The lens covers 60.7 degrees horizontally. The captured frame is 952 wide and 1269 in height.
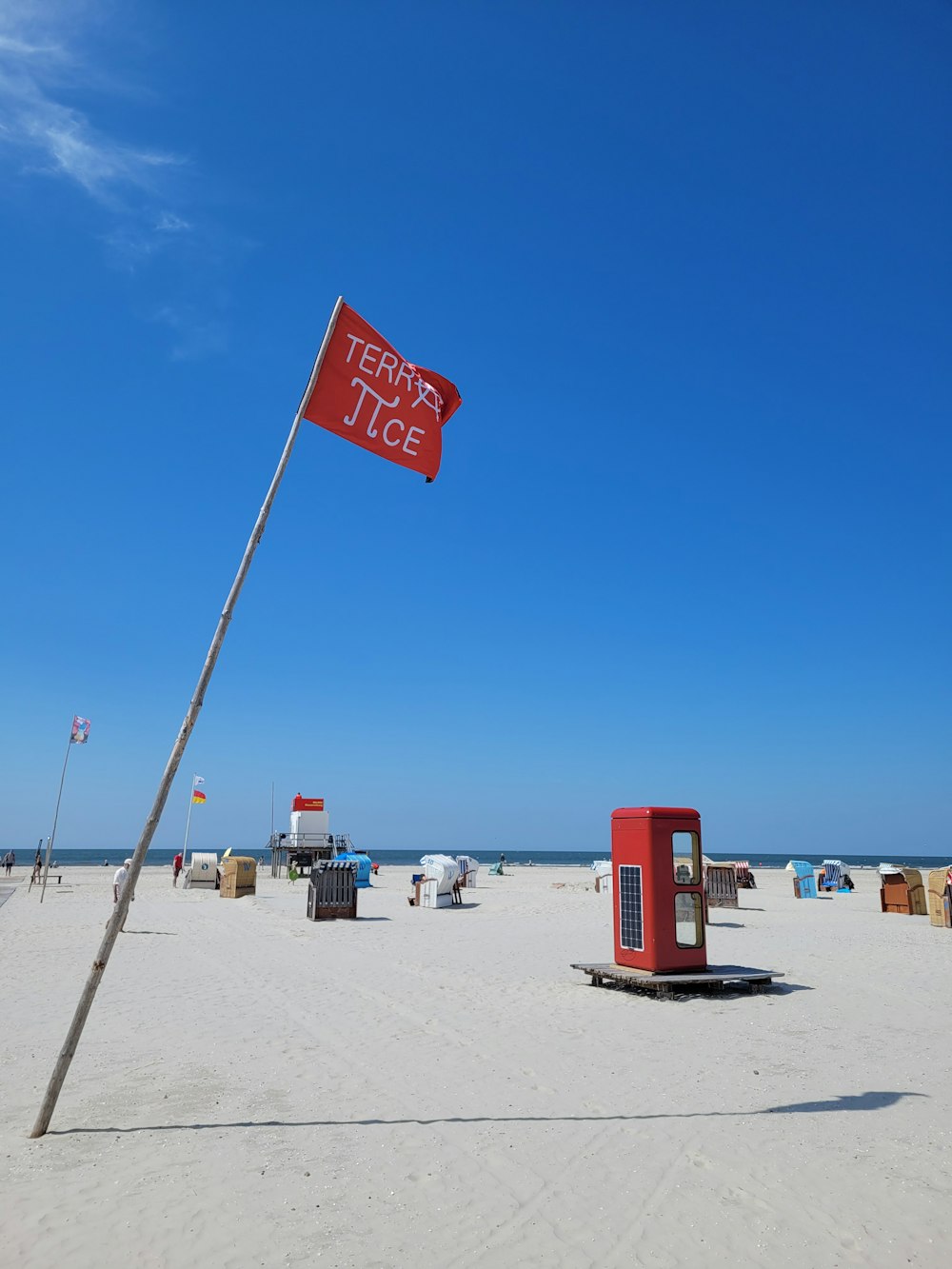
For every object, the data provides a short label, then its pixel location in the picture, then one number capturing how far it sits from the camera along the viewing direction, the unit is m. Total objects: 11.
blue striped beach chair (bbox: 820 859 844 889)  35.78
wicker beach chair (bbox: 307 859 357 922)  20.98
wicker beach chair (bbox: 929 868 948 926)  20.48
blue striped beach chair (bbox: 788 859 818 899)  32.34
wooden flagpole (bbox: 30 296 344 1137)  5.71
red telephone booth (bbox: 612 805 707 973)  11.24
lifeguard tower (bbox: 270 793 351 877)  46.97
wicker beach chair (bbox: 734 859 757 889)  35.93
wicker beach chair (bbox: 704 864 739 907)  24.78
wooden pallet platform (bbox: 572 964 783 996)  10.78
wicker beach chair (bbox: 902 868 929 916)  23.81
